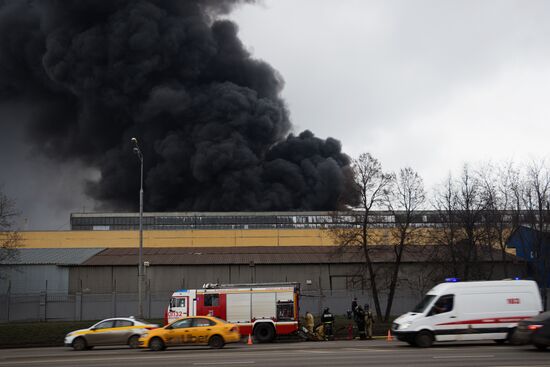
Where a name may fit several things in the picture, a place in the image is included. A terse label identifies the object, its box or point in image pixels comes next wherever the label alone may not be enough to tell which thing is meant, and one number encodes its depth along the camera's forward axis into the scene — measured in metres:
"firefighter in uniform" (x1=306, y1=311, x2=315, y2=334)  27.09
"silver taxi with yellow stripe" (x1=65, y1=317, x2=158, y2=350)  22.58
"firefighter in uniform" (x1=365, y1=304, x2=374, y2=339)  26.57
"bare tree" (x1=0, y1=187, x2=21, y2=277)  37.38
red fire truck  26.17
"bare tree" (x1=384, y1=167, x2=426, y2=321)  34.31
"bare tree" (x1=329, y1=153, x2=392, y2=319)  33.59
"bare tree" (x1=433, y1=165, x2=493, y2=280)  34.88
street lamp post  27.78
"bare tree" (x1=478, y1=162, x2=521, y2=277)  36.41
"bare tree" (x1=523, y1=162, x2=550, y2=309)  35.97
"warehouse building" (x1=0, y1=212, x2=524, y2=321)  37.47
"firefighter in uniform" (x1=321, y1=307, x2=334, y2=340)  26.70
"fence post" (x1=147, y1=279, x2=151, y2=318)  37.56
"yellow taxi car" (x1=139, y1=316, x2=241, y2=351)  20.67
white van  18.78
